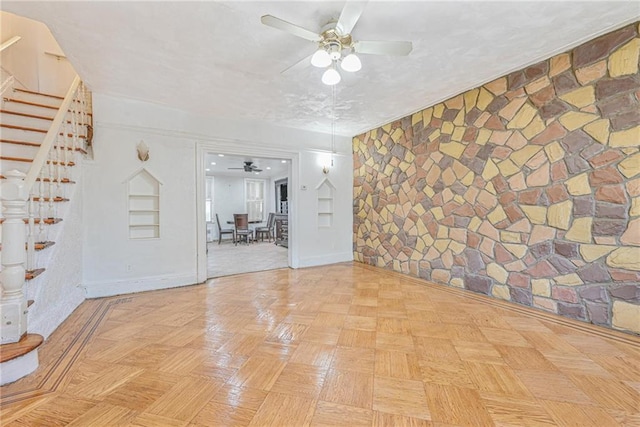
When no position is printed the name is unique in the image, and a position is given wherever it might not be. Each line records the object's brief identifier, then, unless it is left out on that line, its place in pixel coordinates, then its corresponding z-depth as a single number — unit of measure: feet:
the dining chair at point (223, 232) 26.78
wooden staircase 5.43
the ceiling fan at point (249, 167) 23.79
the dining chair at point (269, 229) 28.76
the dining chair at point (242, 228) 26.47
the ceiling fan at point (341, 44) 5.74
